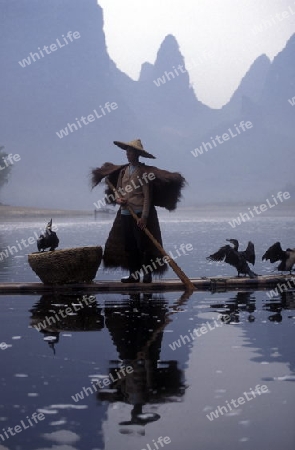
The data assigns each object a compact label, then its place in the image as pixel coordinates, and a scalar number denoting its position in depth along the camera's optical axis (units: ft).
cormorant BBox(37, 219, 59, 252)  64.39
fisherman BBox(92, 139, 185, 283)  66.28
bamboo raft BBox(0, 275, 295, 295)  65.10
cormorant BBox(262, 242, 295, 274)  70.18
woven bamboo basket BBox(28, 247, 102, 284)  62.74
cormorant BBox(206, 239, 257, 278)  68.38
